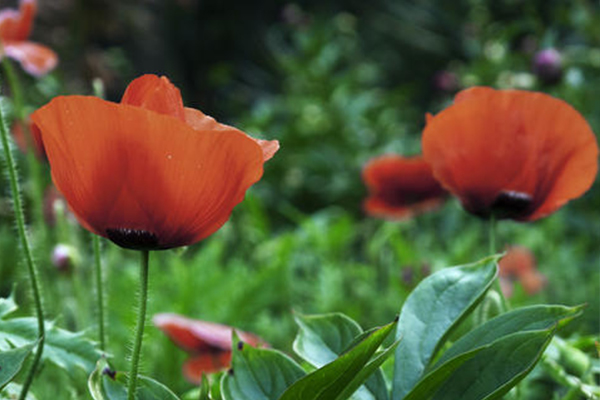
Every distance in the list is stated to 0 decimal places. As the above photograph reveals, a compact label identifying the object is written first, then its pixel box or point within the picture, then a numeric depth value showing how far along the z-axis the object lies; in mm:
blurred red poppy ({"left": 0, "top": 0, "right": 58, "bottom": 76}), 1554
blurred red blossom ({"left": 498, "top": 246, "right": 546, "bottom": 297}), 2828
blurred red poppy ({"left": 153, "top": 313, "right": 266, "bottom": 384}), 1442
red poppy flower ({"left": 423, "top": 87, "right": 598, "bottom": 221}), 1312
